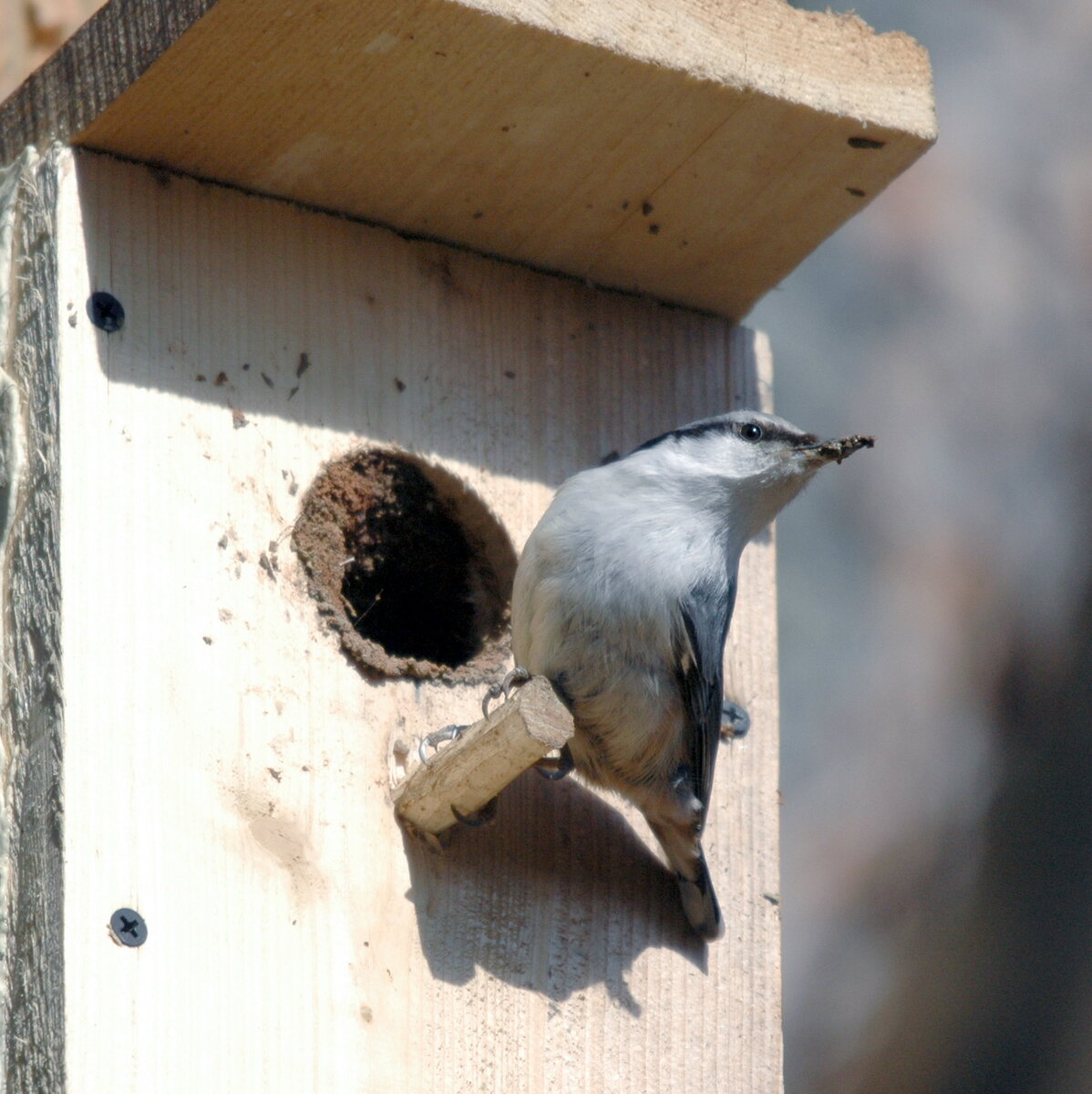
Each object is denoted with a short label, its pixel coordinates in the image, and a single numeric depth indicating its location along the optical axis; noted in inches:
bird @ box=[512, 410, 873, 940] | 202.4
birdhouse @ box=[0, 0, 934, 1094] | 175.9
